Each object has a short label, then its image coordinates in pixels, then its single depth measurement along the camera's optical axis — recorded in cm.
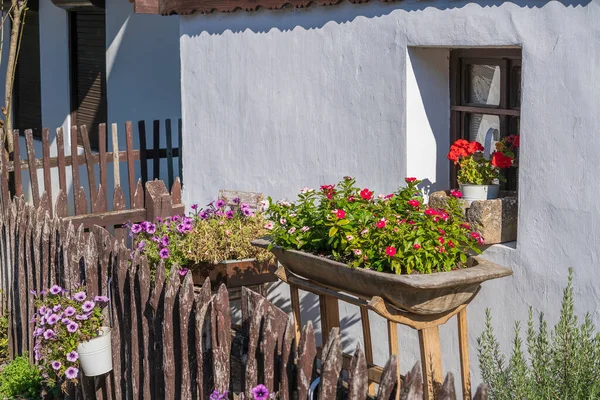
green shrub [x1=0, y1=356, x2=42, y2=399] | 557
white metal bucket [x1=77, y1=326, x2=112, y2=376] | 458
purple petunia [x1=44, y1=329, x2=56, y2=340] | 459
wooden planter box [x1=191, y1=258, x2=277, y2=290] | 556
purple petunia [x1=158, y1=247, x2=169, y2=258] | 553
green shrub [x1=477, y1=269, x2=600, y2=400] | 342
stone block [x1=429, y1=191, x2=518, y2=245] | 445
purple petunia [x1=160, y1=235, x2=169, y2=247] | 565
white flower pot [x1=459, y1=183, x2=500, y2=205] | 466
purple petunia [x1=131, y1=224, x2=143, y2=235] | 583
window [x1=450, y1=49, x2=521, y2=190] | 475
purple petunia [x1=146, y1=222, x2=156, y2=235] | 580
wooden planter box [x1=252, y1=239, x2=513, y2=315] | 385
